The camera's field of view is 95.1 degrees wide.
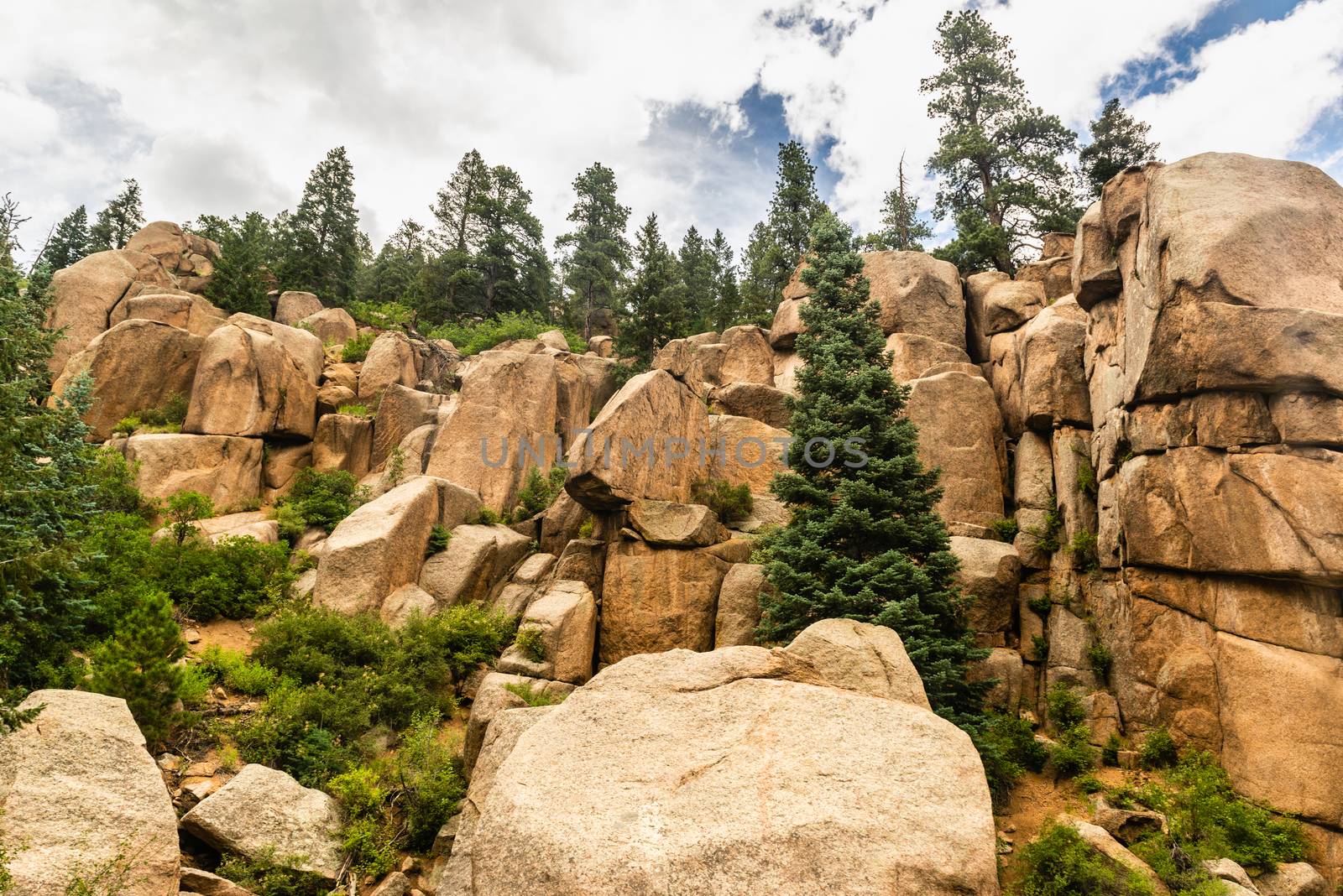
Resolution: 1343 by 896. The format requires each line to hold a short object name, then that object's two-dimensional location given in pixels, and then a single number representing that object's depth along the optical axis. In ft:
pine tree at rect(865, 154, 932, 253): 112.27
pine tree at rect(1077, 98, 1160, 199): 90.89
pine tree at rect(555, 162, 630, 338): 152.25
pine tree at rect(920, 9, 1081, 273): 96.84
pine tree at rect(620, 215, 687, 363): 95.91
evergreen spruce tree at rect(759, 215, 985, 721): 42.55
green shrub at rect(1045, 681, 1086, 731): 47.01
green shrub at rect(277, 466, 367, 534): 66.08
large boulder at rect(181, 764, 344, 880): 29.71
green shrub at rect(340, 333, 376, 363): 97.45
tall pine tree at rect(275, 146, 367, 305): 131.34
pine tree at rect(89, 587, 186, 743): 32.91
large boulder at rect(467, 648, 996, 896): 18.40
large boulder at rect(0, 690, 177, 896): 22.12
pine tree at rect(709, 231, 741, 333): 121.29
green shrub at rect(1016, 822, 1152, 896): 32.22
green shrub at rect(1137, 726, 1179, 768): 42.29
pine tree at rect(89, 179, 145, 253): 154.10
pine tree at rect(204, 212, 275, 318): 106.93
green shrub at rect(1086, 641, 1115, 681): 48.88
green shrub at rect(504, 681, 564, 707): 44.54
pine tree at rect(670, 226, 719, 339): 149.18
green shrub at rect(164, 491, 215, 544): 58.66
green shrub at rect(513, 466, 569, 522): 70.49
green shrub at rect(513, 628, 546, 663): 50.19
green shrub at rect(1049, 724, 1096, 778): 43.91
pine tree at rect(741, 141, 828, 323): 123.65
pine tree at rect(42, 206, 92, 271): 141.69
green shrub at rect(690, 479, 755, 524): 65.77
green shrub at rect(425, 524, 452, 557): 60.75
